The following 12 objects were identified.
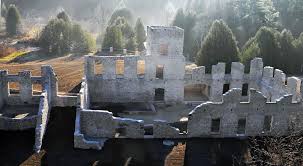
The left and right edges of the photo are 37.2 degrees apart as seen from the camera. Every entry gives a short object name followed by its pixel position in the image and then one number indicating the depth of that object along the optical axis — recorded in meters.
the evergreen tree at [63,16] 54.73
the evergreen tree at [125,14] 60.73
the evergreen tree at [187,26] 51.00
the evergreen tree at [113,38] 48.38
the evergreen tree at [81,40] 50.69
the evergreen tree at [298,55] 44.06
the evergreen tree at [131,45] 50.17
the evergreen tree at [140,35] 52.78
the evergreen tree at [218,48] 40.31
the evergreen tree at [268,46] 42.59
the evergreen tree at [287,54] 43.38
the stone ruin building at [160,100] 27.62
